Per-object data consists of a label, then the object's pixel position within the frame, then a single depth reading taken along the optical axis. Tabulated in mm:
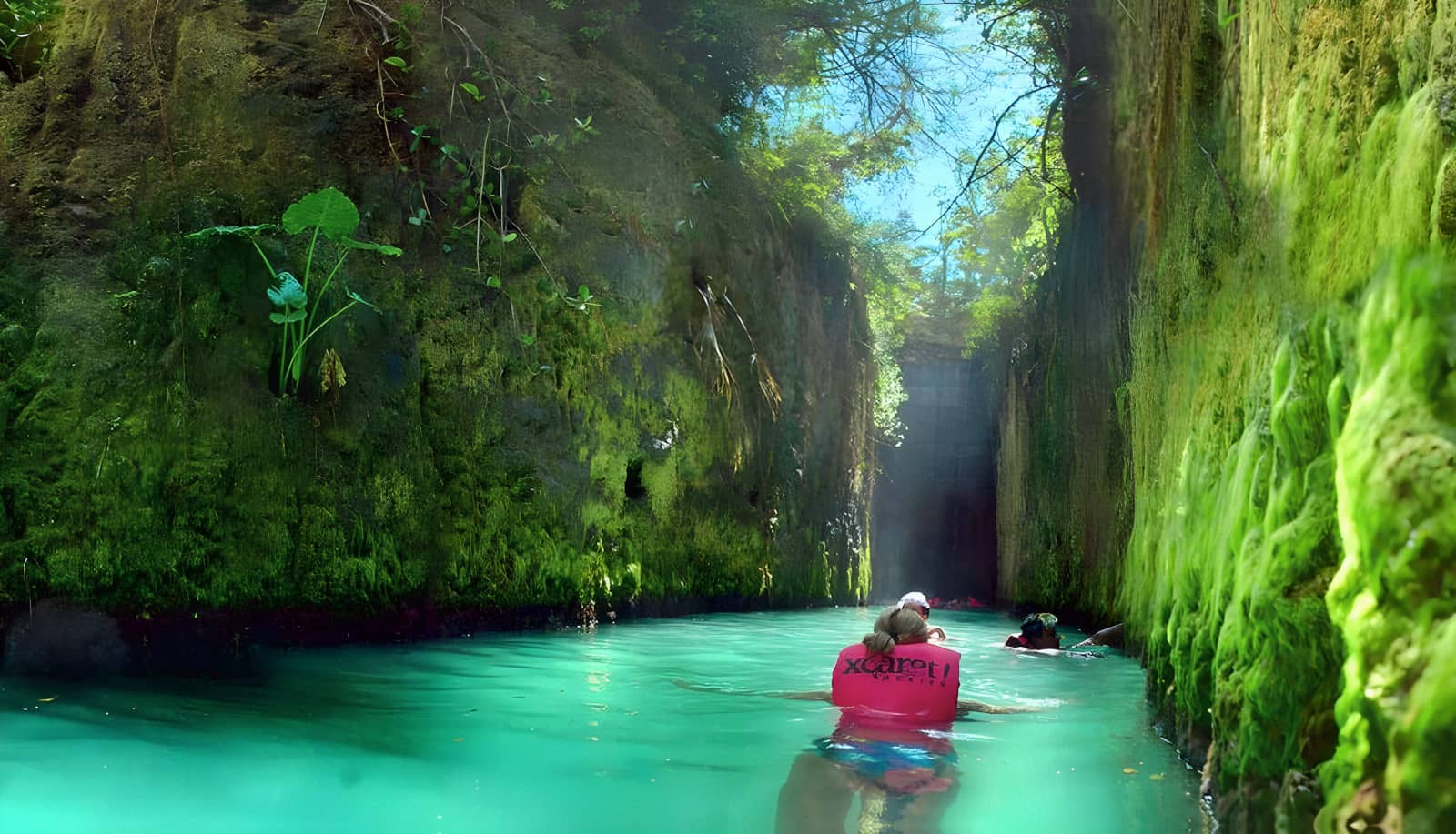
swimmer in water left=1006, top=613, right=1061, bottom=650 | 11172
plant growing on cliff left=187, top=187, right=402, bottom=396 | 8688
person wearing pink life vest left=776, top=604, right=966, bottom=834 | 4098
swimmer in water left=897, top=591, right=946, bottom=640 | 6625
